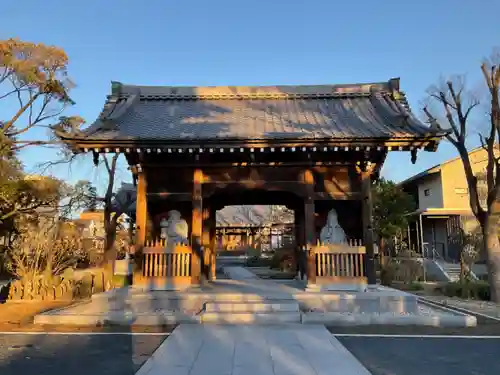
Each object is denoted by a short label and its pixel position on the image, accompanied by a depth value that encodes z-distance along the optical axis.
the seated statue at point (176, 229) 10.48
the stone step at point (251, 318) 8.20
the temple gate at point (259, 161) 9.27
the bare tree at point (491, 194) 12.71
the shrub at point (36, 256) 12.26
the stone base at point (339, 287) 9.38
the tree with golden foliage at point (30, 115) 17.14
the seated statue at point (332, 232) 10.34
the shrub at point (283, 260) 20.84
